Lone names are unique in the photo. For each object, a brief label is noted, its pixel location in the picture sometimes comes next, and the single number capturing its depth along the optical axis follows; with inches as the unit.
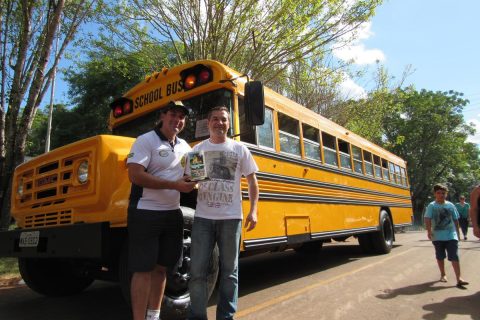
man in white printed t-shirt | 124.8
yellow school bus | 144.8
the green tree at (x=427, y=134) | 1301.7
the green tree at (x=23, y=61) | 339.6
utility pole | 707.1
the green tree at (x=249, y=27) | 435.2
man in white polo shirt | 119.3
